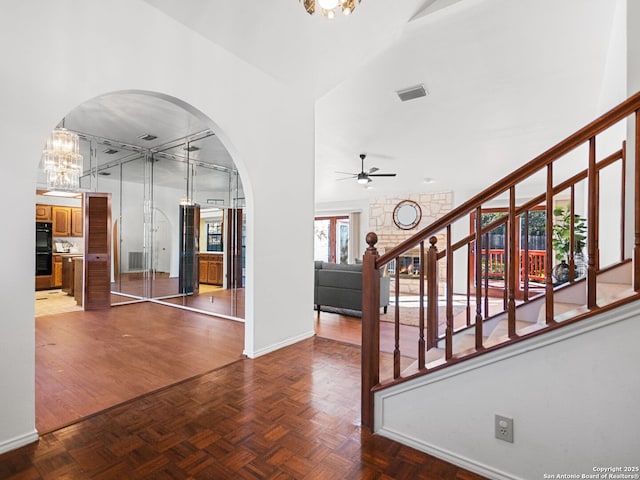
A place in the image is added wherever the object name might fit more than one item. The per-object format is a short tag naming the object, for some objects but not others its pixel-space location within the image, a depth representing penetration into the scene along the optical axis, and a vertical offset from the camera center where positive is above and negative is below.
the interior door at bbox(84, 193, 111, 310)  5.50 -0.26
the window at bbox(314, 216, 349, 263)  9.90 -0.05
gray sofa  5.03 -0.78
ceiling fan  6.25 +1.19
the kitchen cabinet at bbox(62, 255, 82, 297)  6.89 -0.86
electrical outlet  1.54 -0.90
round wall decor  8.42 +0.61
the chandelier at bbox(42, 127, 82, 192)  4.07 +0.97
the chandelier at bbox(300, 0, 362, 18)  1.71 +1.22
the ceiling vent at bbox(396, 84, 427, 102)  4.53 +2.05
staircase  1.39 -0.22
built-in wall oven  7.16 -0.28
